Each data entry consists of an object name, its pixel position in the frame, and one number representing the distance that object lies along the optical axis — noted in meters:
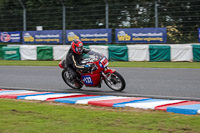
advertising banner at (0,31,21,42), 27.36
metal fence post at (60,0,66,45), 25.98
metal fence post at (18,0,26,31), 27.20
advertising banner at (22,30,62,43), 26.02
